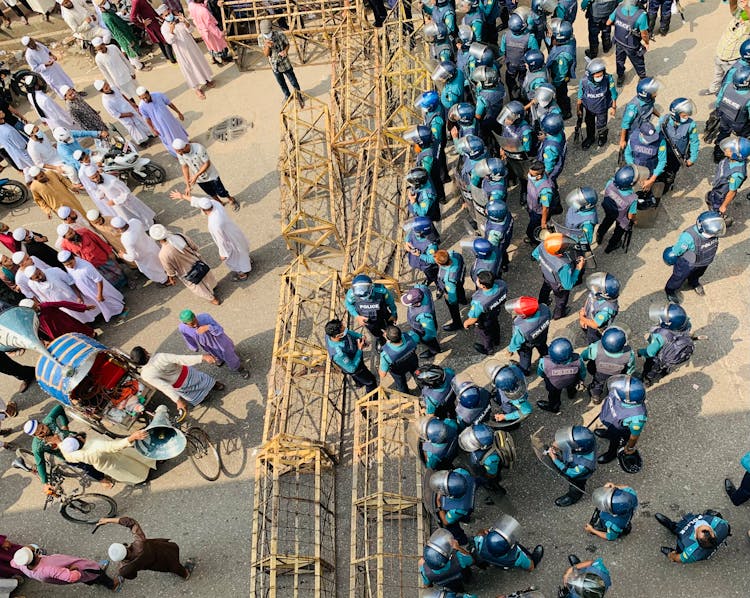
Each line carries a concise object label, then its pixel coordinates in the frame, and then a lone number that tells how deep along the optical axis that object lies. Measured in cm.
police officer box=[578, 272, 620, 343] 730
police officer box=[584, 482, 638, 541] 595
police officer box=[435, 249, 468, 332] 802
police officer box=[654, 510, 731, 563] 581
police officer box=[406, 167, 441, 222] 878
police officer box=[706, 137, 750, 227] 818
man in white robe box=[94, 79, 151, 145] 1196
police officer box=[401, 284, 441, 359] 778
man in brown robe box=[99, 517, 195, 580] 655
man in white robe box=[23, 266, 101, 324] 928
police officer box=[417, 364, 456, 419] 693
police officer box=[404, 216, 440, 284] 843
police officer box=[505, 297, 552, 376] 727
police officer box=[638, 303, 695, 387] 697
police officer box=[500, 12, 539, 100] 1088
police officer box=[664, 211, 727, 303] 751
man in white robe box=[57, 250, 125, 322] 949
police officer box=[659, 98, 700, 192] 877
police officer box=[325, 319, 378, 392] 750
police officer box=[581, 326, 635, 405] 683
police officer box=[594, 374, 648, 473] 643
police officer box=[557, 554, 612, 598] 539
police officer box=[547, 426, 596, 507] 622
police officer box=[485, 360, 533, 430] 675
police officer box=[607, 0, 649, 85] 1048
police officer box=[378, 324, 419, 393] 739
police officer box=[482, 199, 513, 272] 823
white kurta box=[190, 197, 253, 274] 939
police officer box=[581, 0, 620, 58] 1160
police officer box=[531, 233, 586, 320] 783
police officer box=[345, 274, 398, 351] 782
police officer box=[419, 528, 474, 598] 583
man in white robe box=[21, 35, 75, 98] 1305
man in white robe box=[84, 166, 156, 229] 1031
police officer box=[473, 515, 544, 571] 596
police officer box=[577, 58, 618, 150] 973
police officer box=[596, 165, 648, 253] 842
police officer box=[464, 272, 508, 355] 761
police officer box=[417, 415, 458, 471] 664
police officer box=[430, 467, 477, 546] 618
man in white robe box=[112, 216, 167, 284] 973
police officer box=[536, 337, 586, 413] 695
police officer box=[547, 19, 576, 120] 1036
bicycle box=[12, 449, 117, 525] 806
